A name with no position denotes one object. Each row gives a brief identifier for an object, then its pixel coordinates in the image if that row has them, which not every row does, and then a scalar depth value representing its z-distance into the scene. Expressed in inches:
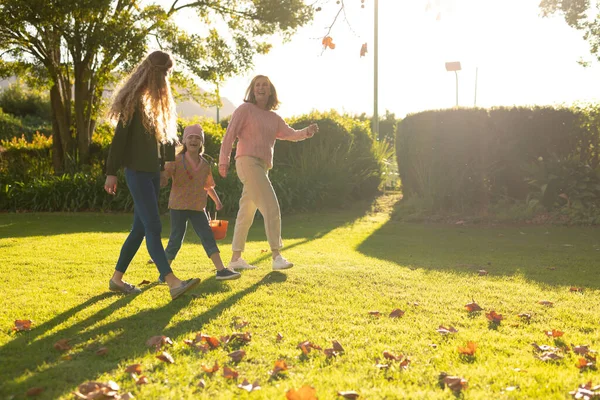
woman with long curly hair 195.6
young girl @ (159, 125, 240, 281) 238.5
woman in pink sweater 251.6
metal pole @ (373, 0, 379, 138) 770.2
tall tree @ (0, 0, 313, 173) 600.4
